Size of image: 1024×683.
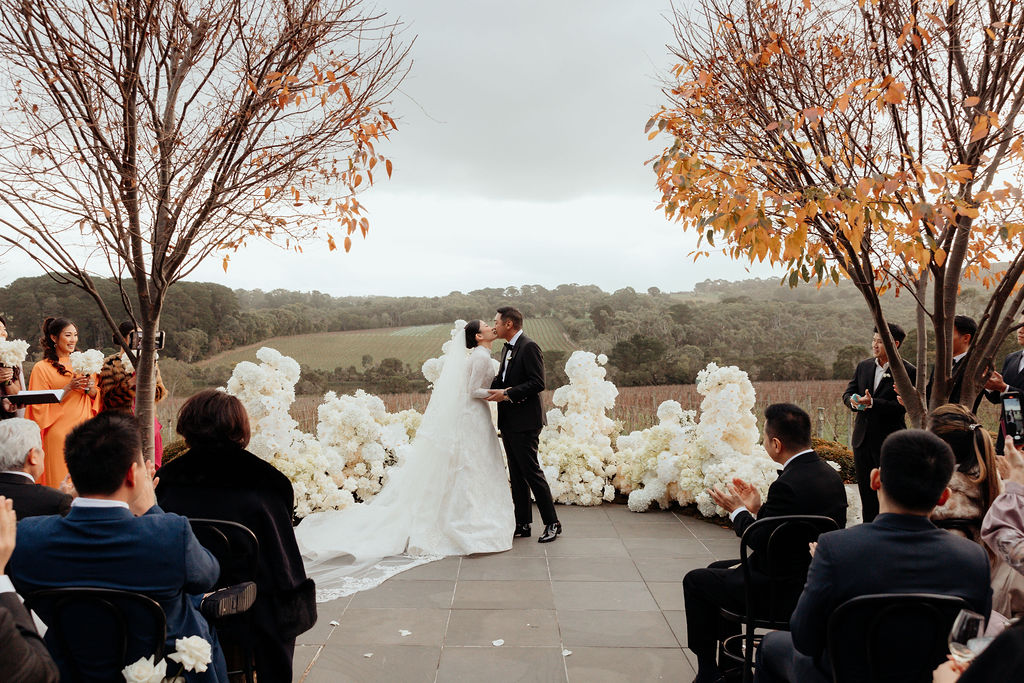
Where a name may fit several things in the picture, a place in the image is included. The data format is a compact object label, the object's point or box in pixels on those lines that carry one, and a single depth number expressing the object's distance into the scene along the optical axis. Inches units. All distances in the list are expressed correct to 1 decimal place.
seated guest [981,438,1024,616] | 84.6
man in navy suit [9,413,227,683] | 77.9
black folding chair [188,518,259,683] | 100.2
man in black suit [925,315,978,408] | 183.3
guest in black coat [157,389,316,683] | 105.0
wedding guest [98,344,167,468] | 208.8
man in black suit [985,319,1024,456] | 178.7
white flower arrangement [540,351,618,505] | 274.5
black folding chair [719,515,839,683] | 107.1
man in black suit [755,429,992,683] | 77.7
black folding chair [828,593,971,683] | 77.2
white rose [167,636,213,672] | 80.4
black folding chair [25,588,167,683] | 77.7
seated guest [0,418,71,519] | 98.0
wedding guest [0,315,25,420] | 190.9
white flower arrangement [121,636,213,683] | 78.1
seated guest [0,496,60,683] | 54.7
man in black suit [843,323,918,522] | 198.5
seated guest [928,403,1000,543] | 98.2
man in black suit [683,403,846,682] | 111.5
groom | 219.5
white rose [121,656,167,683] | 77.9
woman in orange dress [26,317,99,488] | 204.8
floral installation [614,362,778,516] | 239.0
